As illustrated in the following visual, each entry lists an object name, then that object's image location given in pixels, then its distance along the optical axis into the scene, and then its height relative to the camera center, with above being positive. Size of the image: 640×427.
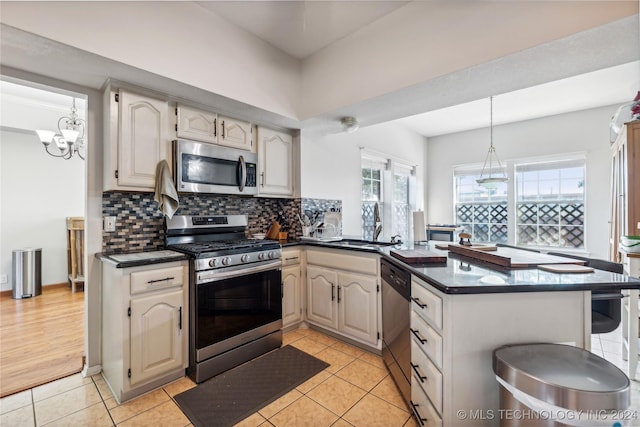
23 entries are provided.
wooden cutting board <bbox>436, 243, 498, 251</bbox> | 1.95 -0.25
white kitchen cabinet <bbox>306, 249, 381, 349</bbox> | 2.35 -0.73
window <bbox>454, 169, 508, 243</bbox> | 5.00 +0.08
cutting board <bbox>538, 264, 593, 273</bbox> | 1.39 -0.28
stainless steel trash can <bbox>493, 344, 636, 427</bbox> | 0.87 -0.56
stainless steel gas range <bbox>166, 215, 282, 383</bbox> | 2.02 -0.65
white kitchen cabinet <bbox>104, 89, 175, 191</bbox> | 2.00 +0.53
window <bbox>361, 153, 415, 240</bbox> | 4.29 +0.31
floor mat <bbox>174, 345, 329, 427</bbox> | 1.69 -1.20
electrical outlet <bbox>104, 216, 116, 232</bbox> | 2.15 -0.09
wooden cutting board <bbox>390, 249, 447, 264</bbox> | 1.72 -0.28
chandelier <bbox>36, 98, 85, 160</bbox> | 3.32 +0.92
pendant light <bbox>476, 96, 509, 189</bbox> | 4.93 +0.82
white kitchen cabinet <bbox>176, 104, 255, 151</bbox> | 2.35 +0.74
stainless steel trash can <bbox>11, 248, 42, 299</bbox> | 3.82 -0.86
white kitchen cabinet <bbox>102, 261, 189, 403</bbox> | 1.79 -0.77
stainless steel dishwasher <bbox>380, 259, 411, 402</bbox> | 1.71 -0.75
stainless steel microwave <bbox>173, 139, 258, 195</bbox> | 2.29 +0.38
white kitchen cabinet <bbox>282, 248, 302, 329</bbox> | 2.73 -0.75
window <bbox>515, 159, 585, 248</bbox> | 4.29 +0.15
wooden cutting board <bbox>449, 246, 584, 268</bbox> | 1.56 -0.27
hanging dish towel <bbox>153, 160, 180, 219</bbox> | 2.15 +0.15
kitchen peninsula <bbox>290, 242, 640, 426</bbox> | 1.21 -0.49
